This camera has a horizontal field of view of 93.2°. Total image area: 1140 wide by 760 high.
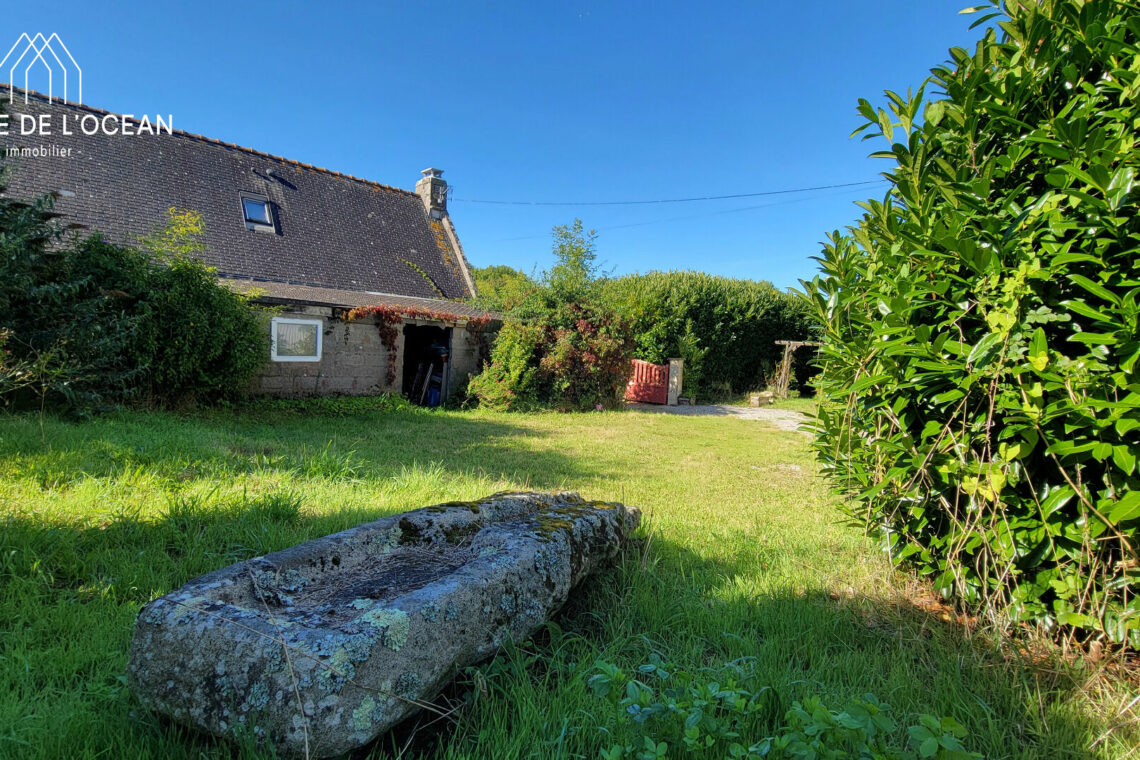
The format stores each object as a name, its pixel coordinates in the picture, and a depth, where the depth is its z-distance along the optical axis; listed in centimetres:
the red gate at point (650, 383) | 1664
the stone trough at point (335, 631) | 152
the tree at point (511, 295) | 1436
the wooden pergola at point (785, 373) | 1886
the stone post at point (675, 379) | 1684
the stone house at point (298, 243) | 1167
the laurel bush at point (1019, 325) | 203
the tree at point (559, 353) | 1327
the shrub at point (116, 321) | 657
